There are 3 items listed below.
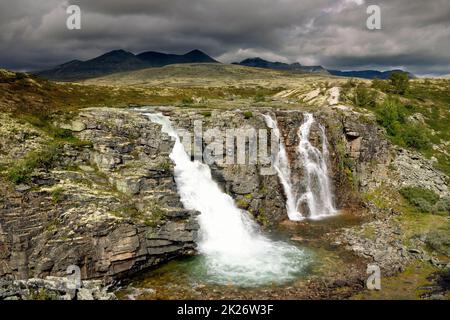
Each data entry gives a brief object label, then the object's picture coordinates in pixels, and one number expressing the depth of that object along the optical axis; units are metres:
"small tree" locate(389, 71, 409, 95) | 81.19
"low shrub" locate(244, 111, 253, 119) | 45.22
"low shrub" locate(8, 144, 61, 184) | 27.27
